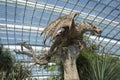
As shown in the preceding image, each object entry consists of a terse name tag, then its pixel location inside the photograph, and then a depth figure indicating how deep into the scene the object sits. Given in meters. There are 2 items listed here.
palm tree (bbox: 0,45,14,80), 7.70
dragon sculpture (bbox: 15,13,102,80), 3.66
